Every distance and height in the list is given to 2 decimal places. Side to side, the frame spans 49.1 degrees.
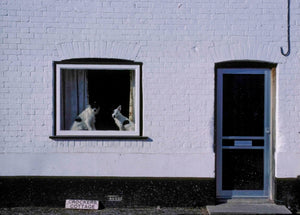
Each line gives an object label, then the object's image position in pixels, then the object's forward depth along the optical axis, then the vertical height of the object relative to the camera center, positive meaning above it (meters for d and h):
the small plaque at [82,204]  5.36 -1.61
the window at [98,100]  5.64 +0.10
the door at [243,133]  5.62 -0.45
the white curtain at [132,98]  5.65 +0.14
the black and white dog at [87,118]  5.66 -0.22
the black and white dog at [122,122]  5.67 -0.28
